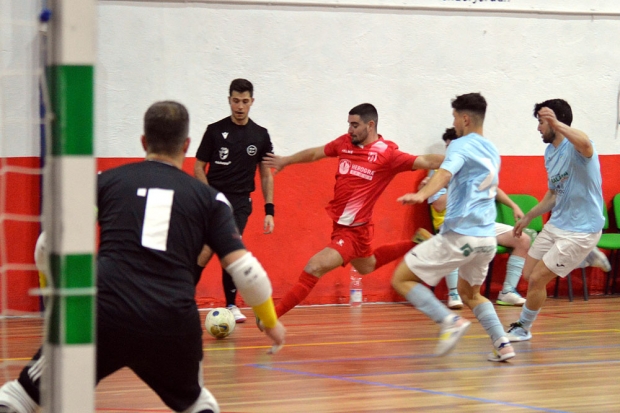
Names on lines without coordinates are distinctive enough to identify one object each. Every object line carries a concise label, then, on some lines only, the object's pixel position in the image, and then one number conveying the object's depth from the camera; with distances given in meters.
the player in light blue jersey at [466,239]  11.04
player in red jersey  12.59
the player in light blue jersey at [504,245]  17.30
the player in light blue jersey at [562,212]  12.57
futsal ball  12.72
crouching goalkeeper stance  5.93
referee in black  14.35
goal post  4.37
